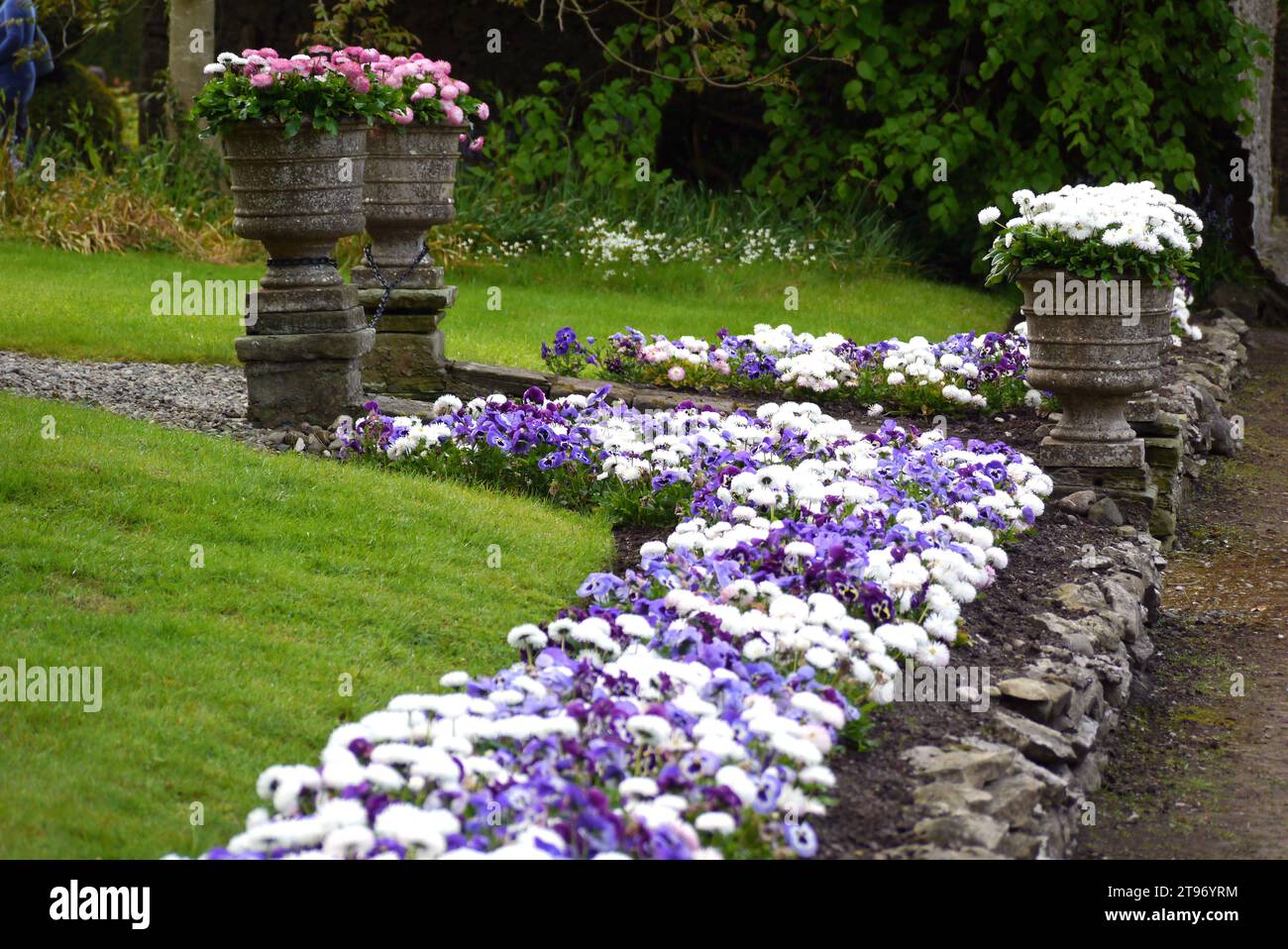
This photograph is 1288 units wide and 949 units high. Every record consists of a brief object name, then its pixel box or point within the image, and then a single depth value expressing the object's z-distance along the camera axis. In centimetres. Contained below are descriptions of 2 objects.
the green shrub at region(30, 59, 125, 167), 1497
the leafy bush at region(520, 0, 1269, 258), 1223
